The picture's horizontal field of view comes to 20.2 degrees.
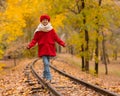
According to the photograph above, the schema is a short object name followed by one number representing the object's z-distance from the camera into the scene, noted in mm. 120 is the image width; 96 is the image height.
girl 11703
